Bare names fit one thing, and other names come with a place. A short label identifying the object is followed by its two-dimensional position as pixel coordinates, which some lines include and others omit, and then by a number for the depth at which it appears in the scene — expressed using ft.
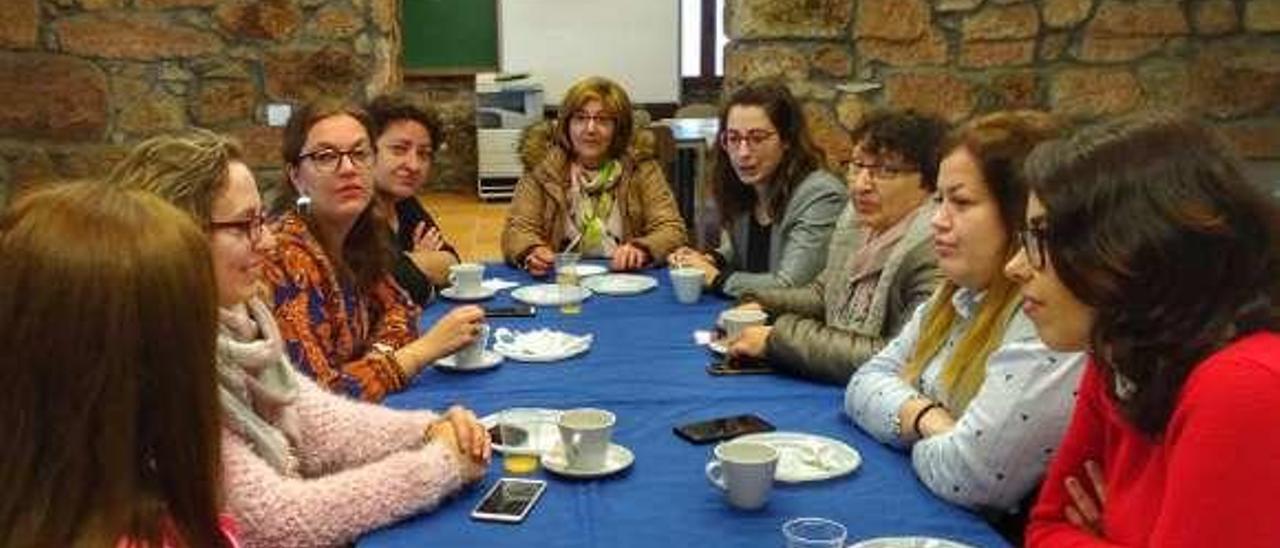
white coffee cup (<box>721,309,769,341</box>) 8.32
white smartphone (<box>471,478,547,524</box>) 5.53
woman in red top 3.81
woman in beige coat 12.78
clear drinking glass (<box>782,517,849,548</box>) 4.81
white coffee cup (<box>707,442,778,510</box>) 5.43
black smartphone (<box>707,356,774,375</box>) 7.98
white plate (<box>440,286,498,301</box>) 10.72
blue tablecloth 5.36
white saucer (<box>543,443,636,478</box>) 5.96
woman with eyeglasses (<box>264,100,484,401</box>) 7.47
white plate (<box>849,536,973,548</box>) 5.03
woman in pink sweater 5.41
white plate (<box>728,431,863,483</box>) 5.95
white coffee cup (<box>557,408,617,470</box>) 5.94
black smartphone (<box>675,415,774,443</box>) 6.55
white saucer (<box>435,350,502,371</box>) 8.18
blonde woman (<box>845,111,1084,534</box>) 5.43
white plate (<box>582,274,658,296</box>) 10.86
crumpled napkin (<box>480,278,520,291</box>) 11.09
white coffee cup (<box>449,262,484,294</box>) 10.66
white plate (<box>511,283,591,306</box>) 10.16
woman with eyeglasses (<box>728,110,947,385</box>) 7.72
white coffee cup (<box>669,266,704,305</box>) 10.34
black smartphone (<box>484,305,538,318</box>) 9.87
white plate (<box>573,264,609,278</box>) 11.64
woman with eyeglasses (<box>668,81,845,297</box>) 10.86
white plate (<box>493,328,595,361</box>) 8.48
